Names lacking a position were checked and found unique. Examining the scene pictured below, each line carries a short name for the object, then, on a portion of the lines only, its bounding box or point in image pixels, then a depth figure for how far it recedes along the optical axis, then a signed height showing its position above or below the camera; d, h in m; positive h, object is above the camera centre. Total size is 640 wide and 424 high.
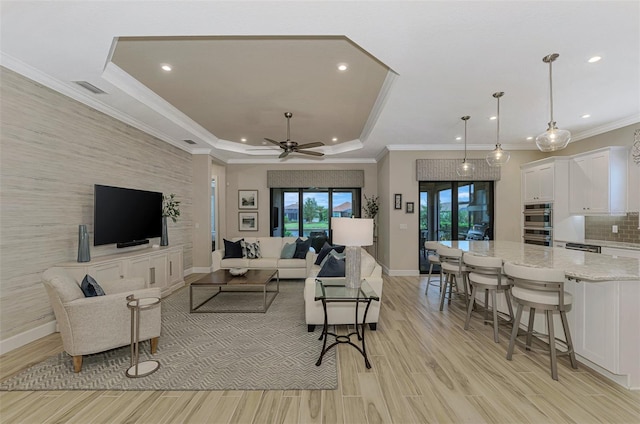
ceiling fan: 4.54 +1.13
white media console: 3.43 -0.74
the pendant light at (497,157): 3.92 +0.81
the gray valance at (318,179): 7.81 +1.00
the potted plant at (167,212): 5.25 +0.06
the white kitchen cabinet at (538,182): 5.47 +0.65
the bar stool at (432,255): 4.97 -0.78
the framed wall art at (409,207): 6.45 +0.15
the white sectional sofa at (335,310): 3.33 -1.14
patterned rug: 2.38 -1.42
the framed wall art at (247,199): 7.98 +0.45
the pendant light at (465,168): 4.58 +0.76
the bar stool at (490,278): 3.15 -0.73
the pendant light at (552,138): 2.91 +0.79
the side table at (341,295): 2.69 -0.80
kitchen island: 2.32 -0.88
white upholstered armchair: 2.46 -0.92
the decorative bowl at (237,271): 4.51 -0.92
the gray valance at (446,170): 6.35 +0.99
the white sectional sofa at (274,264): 5.73 -1.01
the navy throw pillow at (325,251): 5.01 -0.65
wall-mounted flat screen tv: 3.87 +0.00
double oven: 5.47 -0.21
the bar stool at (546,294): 2.43 -0.73
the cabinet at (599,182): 4.62 +0.55
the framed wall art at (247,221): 8.02 -0.18
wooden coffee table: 4.10 -0.99
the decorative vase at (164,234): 5.24 -0.35
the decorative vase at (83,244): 3.49 -0.36
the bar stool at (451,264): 4.04 -0.75
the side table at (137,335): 2.51 -1.11
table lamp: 2.96 -0.25
